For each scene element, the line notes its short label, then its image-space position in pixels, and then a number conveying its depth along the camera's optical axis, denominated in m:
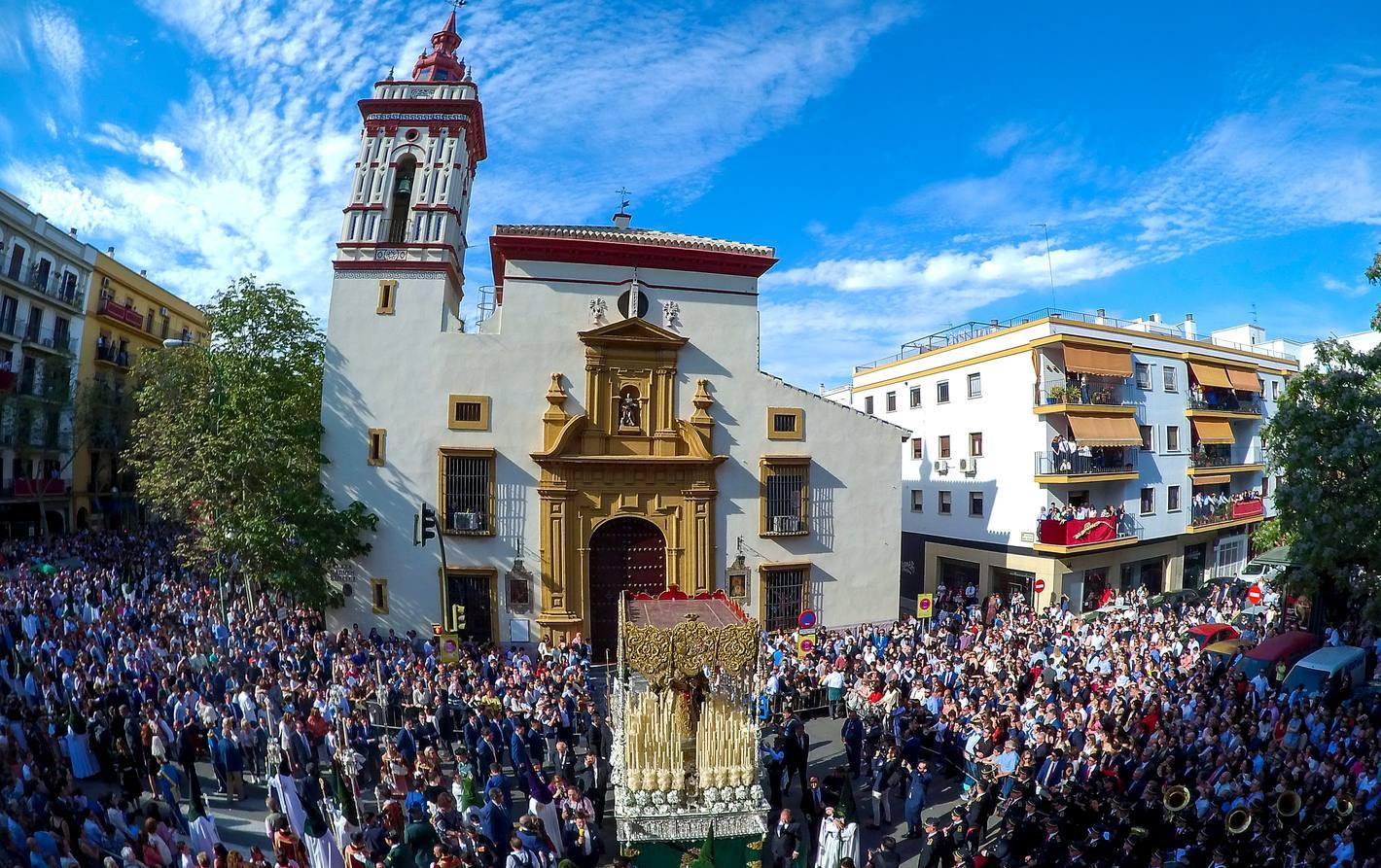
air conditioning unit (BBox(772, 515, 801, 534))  24.42
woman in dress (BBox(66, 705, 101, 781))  13.07
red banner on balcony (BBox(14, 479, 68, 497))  32.38
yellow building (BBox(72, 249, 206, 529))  34.59
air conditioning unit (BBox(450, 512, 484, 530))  22.73
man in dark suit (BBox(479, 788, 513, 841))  10.91
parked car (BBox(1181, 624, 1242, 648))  20.94
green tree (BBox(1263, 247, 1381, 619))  17.45
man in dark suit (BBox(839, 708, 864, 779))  14.80
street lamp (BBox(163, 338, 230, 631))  21.06
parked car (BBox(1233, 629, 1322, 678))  18.09
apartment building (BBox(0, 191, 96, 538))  31.41
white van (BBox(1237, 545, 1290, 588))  25.02
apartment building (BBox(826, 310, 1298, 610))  28.55
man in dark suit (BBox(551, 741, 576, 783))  13.80
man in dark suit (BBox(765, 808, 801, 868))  10.95
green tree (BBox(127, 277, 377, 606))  20.89
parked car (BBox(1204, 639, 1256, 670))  19.09
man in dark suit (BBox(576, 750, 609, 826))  12.76
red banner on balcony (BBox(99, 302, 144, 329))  37.84
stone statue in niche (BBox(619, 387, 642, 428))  23.92
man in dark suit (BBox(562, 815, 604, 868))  11.09
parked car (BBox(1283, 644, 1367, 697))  17.00
